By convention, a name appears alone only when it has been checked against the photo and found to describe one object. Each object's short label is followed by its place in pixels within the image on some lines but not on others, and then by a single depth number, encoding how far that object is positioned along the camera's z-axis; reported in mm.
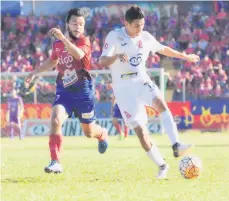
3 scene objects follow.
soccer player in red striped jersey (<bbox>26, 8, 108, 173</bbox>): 20203
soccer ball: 18312
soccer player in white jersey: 19209
